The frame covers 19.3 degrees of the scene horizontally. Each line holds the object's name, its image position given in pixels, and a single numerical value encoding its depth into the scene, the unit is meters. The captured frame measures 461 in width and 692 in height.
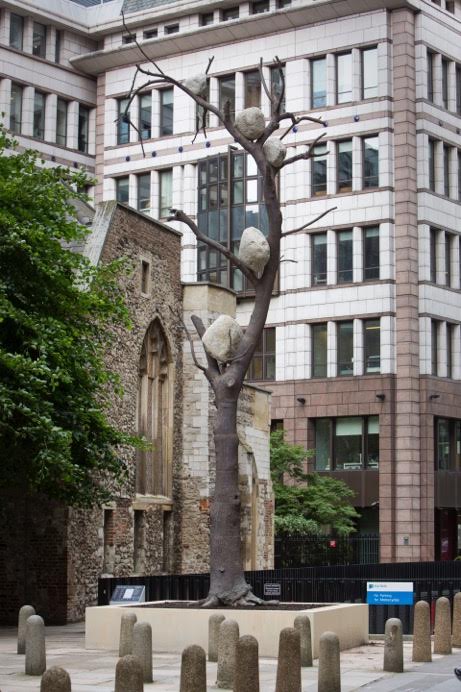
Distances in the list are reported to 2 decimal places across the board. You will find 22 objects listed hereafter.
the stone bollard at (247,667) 15.08
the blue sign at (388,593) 24.23
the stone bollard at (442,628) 22.52
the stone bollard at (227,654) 17.53
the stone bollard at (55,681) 12.88
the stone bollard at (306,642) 20.09
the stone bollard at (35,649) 18.78
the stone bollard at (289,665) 15.75
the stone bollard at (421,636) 21.08
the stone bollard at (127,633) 20.31
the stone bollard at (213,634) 20.22
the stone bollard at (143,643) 17.94
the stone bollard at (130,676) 13.68
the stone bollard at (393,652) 19.42
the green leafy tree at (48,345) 25.59
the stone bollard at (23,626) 21.48
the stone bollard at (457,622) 24.34
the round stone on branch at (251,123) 25.02
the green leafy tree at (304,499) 52.53
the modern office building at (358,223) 60.59
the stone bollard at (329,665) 16.56
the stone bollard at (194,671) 14.93
